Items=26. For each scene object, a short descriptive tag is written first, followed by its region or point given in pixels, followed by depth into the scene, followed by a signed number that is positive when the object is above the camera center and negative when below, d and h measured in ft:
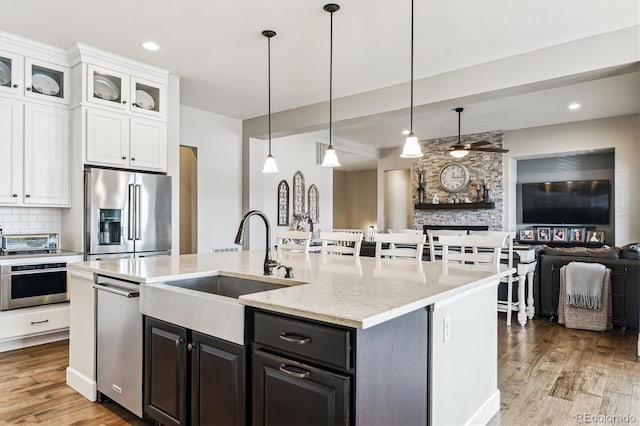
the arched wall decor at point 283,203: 23.79 +0.60
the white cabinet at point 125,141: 12.98 +2.44
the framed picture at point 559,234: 25.93 -1.30
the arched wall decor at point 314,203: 26.11 +0.67
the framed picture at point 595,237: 24.40 -1.40
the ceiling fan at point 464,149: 19.27 +3.24
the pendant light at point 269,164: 12.92 +1.57
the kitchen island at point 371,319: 4.62 -1.52
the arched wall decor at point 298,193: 24.89 +1.24
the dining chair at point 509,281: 14.61 -2.60
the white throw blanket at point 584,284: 14.23 -2.53
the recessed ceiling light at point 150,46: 12.37 +5.21
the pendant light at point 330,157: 11.90 +1.69
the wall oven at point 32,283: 11.39 -2.10
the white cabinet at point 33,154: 12.04 +1.81
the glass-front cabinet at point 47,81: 12.50 +4.21
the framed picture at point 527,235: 26.66 -1.41
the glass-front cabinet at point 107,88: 12.94 +4.16
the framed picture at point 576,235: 25.13 -1.31
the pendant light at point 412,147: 10.05 +1.67
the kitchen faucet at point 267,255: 7.29 -0.80
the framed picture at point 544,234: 26.30 -1.32
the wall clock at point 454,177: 27.71 +2.54
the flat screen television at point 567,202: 24.82 +0.77
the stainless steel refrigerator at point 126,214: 12.76 -0.05
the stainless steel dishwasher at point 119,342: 7.29 -2.48
